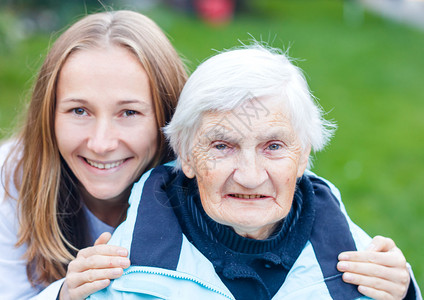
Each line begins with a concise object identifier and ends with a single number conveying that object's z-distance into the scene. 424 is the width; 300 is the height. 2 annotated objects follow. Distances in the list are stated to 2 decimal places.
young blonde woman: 2.57
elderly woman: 2.18
